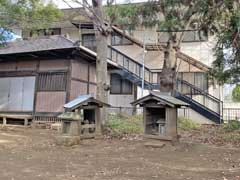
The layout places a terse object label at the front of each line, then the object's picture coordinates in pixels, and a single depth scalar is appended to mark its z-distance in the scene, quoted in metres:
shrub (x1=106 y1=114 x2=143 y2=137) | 15.27
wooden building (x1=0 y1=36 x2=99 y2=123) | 19.05
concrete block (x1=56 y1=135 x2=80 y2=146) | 11.58
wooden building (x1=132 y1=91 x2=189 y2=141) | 11.95
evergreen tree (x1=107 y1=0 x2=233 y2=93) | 14.26
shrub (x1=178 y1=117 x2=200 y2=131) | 18.98
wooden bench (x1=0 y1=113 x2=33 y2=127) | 19.07
